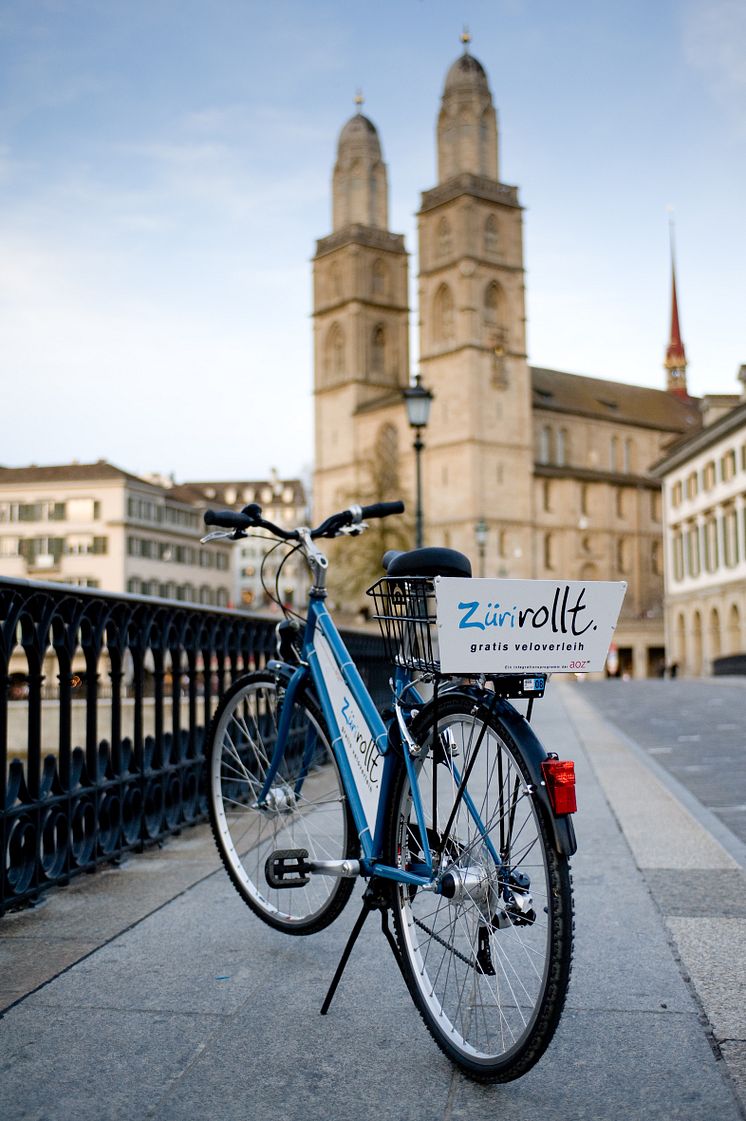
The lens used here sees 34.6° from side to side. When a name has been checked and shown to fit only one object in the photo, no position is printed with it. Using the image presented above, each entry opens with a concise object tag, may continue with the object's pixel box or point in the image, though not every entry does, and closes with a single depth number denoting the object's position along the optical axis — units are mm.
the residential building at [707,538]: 48688
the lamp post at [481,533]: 33969
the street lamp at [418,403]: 16172
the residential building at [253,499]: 121250
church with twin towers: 76688
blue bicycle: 2531
